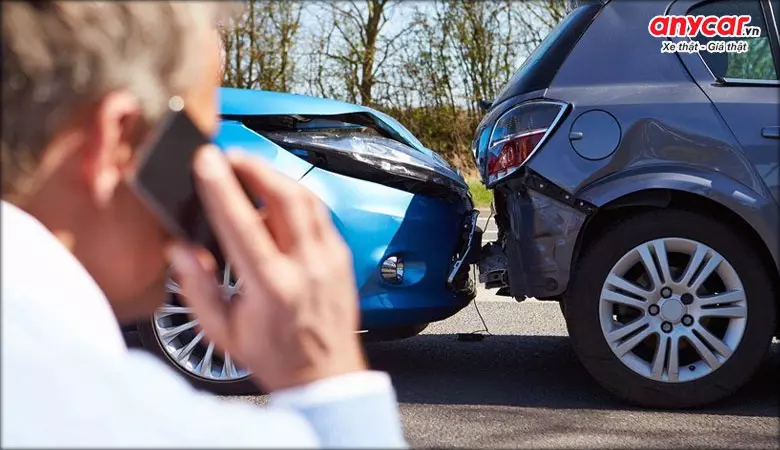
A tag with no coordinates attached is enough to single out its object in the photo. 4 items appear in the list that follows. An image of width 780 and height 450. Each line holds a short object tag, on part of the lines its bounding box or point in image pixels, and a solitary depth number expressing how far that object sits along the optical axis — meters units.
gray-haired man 0.71
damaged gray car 3.95
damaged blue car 4.21
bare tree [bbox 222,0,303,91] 16.31
